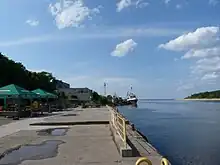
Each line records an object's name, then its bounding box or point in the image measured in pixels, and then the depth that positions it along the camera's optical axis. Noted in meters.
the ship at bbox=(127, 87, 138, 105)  82.85
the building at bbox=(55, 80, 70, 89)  82.97
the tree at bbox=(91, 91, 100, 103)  67.95
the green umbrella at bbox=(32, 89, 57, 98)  22.73
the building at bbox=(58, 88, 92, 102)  68.60
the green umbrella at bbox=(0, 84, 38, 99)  15.75
